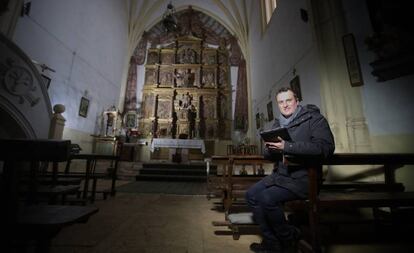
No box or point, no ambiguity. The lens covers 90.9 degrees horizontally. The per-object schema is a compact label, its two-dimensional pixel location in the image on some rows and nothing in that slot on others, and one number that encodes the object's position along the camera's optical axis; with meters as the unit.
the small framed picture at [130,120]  10.28
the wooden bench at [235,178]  2.36
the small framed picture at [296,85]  5.11
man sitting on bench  1.44
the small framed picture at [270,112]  7.12
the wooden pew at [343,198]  1.38
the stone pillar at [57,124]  4.99
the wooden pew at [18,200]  0.88
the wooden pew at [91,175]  3.05
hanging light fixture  9.66
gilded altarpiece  10.60
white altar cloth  8.01
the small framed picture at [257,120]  8.73
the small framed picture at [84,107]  7.41
